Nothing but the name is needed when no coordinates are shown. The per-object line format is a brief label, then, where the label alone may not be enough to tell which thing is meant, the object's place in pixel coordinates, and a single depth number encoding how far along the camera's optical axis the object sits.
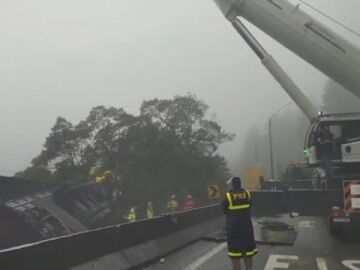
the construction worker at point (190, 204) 29.86
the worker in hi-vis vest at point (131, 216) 25.73
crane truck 14.70
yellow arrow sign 20.21
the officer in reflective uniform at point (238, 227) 8.71
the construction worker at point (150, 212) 30.64
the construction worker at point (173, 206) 30.05
